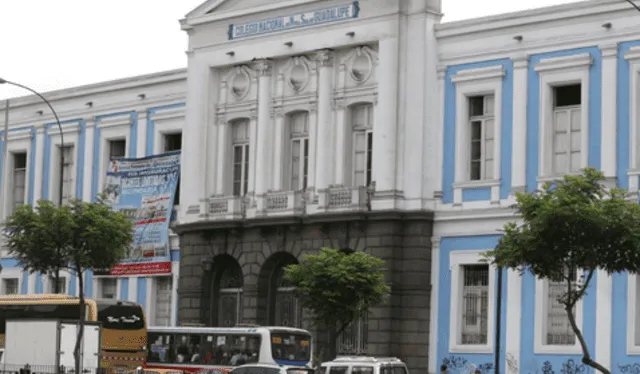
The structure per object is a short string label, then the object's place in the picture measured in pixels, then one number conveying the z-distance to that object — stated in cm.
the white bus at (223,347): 4812
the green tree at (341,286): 4794
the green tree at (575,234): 3778
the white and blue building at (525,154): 4684
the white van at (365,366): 4219
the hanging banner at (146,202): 6016
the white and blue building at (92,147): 6081
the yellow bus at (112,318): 5059
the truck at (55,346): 4756
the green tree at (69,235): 5219
